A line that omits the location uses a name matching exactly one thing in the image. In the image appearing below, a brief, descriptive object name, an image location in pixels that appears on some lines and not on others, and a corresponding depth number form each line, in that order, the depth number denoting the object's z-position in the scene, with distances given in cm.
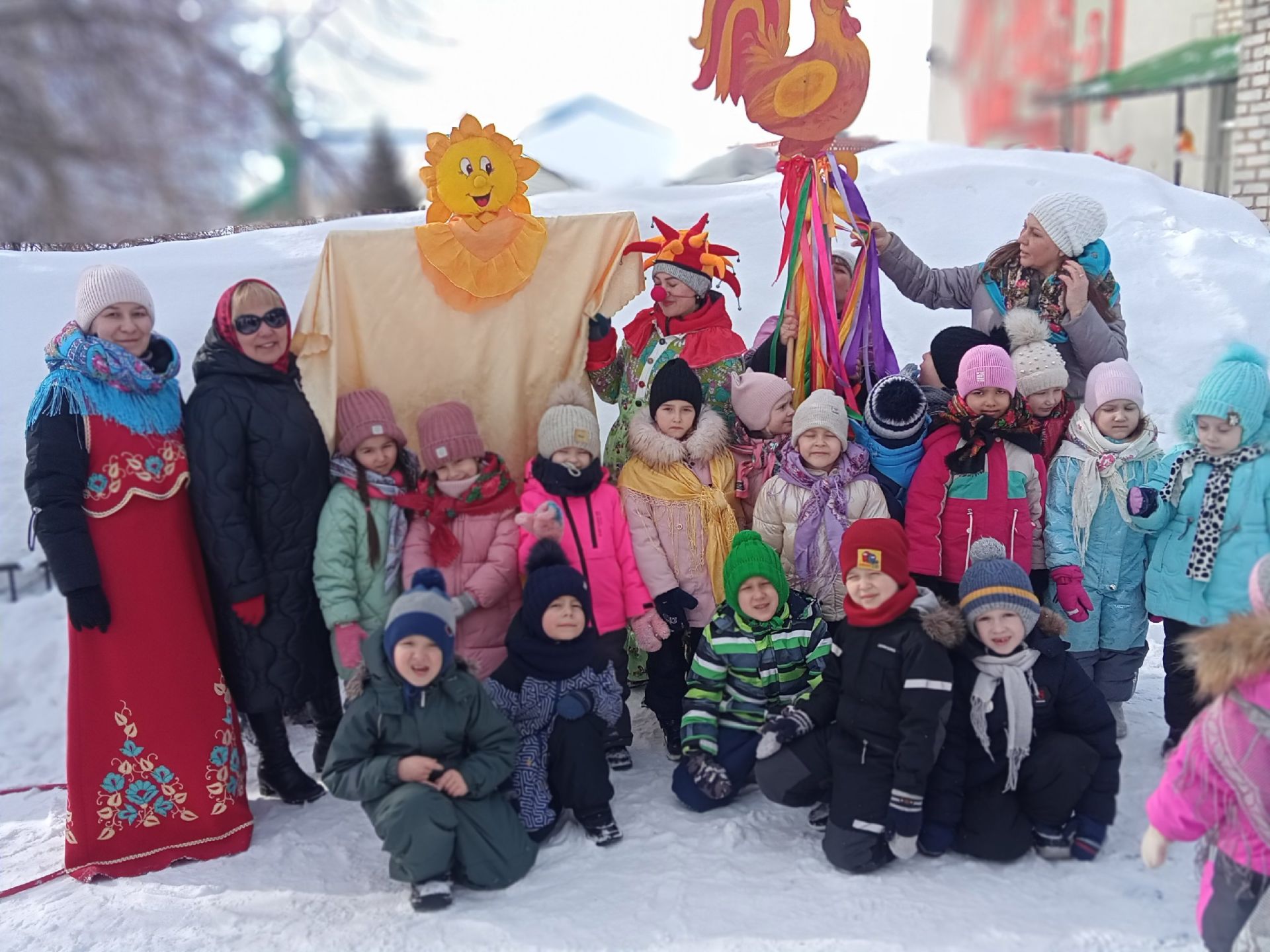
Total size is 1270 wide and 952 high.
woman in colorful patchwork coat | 372
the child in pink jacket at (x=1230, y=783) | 198
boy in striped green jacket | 321
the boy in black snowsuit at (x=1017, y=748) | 285
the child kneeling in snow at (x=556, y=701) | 308
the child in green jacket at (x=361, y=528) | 323
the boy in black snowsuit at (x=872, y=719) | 281
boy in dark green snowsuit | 275
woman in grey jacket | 352
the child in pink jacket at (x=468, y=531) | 339
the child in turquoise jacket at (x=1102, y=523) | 334
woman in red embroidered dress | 293
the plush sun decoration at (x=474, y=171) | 363
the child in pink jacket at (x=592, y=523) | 343
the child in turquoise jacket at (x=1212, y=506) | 311
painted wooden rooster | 364
